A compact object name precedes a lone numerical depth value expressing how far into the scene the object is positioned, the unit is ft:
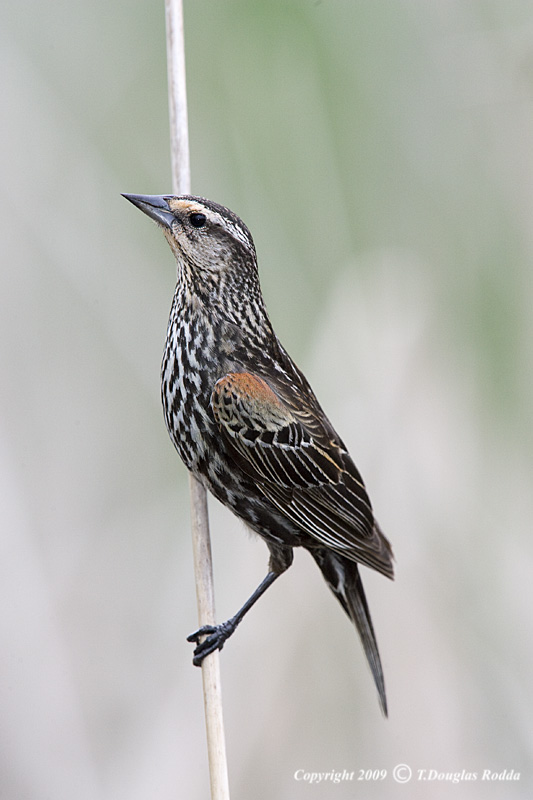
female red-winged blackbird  19.58
